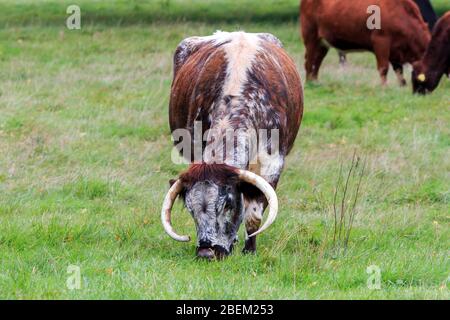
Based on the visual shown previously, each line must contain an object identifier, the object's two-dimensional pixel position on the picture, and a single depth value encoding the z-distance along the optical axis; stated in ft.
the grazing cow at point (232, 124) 48.57
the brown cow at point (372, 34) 118.62
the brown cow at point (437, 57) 112.88
